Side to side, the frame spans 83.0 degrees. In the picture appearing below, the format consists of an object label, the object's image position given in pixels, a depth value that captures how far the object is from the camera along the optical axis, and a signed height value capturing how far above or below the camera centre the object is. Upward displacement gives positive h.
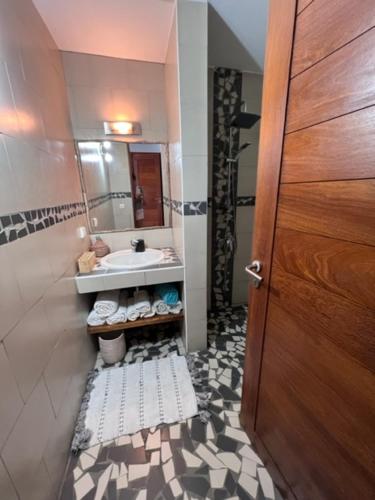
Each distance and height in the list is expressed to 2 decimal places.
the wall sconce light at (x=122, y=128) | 1.72 +0.45
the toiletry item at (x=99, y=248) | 1.86 -0.53
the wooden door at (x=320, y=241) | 0.50 -0.17
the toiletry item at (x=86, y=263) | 1.51 -0.53
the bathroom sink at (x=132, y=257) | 1.79 -0.60
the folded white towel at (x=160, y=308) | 1.69 -0.95
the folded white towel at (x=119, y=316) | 1.59 -0.95
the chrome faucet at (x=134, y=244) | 1.90 -0.51
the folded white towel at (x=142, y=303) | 1.65 -0.90
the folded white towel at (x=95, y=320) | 1.57 -0.96
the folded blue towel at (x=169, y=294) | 1.72 -0.87
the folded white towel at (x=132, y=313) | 1.62 -0.94
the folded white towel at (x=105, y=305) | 1.60 -0.87
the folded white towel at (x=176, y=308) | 1.71 -0.97
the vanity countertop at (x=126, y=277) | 1.48 -0.64
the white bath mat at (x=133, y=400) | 1.23 -1.35
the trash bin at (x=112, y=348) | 1.66 -1.23
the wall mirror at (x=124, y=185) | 1.81 +0.00
